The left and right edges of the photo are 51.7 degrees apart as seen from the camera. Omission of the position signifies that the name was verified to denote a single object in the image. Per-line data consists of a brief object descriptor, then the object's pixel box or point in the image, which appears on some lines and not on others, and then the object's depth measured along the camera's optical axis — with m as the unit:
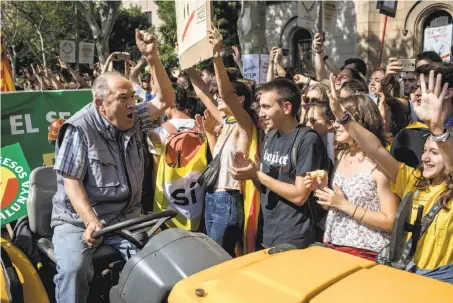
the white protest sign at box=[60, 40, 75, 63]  12.53
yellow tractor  1.55
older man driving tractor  2.64
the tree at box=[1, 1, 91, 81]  26.25
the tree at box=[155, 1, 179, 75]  21.05
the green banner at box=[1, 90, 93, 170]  5.50
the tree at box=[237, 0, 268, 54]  9.40
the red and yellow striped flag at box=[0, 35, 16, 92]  6.87
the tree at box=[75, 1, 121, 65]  17.69
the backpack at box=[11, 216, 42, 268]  3.01
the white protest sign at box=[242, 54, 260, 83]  6.96
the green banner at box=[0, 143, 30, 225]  3.92
